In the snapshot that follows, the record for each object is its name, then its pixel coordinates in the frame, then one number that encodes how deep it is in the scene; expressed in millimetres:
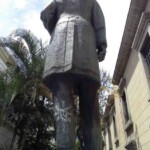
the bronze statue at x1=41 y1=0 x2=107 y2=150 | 1770
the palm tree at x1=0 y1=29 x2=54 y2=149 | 6035
